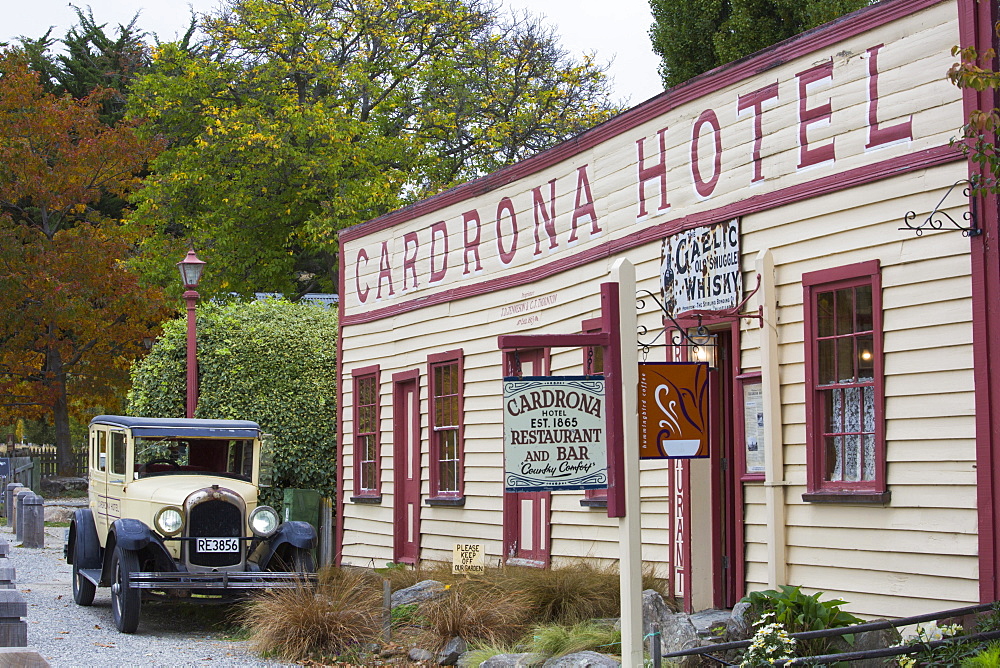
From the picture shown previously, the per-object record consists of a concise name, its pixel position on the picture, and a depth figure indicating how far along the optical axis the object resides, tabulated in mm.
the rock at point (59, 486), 32875
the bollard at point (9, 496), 24305
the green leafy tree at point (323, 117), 32250
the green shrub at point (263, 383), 20266
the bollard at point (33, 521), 20875
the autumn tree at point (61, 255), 28781
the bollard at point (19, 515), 21234
